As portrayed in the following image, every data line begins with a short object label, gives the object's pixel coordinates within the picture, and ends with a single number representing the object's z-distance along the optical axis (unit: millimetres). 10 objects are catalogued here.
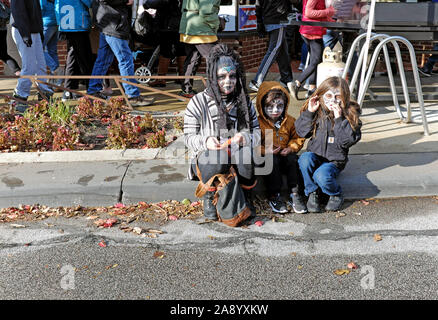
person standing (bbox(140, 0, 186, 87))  7046
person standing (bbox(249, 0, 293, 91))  7117
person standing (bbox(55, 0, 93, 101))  6539
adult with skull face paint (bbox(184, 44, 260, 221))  3672
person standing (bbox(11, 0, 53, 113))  5988
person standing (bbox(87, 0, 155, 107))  6211
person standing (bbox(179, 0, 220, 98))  6352
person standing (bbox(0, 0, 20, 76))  6504
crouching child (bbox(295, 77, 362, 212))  3846
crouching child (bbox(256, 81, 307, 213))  3918
